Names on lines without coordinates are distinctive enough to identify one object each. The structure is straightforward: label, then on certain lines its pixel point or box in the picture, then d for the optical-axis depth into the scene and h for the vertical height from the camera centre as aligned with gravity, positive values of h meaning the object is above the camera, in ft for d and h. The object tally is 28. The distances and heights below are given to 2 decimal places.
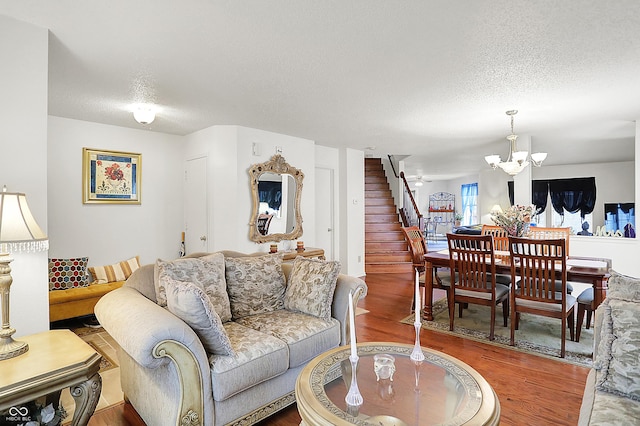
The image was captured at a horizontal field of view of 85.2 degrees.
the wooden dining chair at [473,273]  10.94 -1.95
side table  4.78 -2.31
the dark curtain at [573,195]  29.14 +1.63
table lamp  5.32 -0.38
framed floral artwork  13.92 +1.58
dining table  9.68 -1.71
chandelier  13.29 +2.08
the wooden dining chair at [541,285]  9.73 -2.10
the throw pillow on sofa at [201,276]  7.57 -1.41
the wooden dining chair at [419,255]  12.85 -1.70
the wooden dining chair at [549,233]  13.80 -0.79
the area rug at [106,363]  9.36 -4.14
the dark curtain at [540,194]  31.42 +1.79
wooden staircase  22.95 -1.11
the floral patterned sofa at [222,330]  5.76 -2.36
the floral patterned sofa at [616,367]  4.63 -2.27
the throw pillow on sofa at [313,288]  8.48 -1.86
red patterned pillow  12.57 -2.17
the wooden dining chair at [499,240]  13.32 -1.12
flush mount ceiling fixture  11.78 +3.44
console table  15.23 -1.78
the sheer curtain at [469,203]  41.37 +1.29
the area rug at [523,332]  10.10 -3.99
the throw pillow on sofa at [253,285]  8.66 -1.83
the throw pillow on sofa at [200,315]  6.15 -1.81
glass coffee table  4.49 -2.58
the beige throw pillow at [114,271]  13.73 -2.30
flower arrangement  11.86 -0.19
